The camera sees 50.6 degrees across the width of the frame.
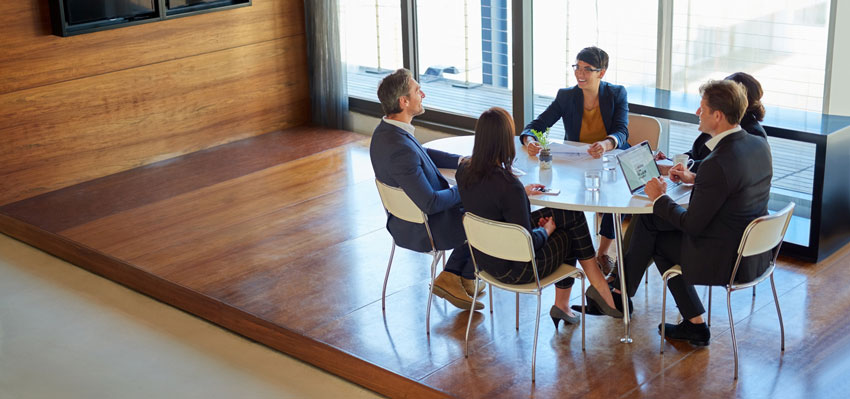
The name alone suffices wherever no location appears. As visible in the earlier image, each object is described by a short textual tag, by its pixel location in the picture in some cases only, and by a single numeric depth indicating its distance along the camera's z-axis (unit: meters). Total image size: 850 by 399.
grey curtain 7.71
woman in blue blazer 4.73
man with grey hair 4.09
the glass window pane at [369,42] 7.62
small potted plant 4.32
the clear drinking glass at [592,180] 3.97
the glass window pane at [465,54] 6.84
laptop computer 3.87
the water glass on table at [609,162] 4.32
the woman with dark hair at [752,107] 4.16
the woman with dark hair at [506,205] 3.66
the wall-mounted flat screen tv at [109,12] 6.31
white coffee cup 4.12
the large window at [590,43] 5.20
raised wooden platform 3.75
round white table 3.78
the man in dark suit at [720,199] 3.53
